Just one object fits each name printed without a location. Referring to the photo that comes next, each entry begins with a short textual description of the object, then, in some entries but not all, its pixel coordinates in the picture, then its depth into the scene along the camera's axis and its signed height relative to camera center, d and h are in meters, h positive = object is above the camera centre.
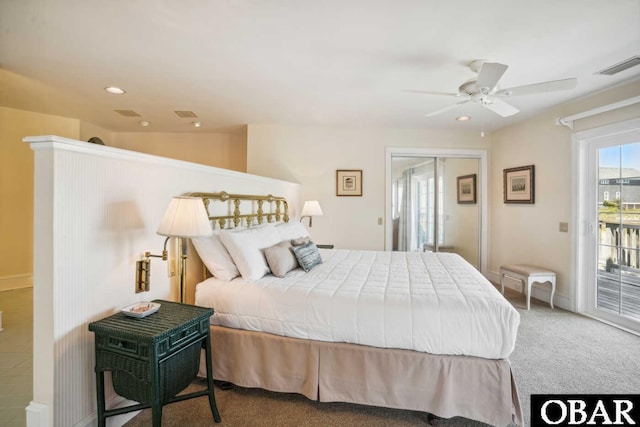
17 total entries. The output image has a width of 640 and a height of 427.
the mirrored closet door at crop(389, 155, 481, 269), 4.86 +0.17
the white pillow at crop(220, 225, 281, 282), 2.20 -0.31
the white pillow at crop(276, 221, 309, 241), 3.01 -0.20
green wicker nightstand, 1.40 -0.75
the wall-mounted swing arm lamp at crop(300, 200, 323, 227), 4.24 +0.05
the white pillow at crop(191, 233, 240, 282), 2.20 -0.38
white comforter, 1.65 -0.61
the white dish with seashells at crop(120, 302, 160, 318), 1.62 -0.57
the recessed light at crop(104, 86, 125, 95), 3.18 +1.39
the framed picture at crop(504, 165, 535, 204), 4.09 +0.43
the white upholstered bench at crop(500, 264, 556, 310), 3.62 -0.82
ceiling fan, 2.06 +1.01
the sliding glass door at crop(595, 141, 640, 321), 2.98 -0.20
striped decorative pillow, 2.56 -0.41
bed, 1.65 -0.77
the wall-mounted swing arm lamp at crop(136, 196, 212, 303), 1.75 -0.06
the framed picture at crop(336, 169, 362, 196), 4.73 +0.51
